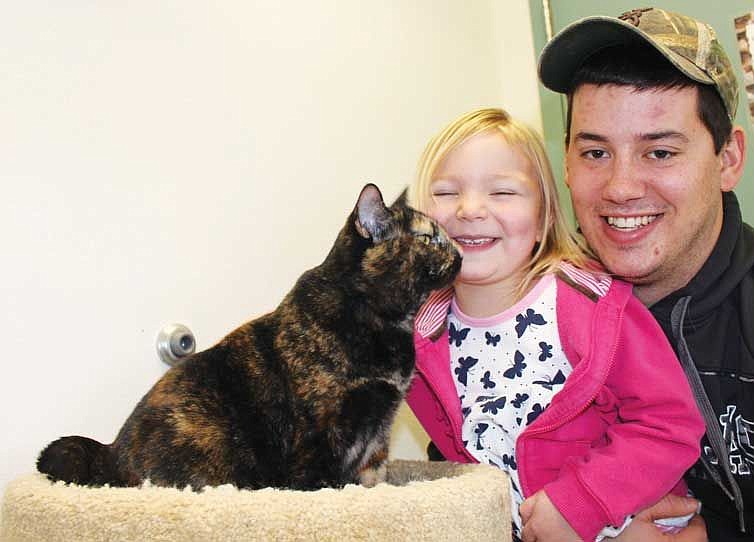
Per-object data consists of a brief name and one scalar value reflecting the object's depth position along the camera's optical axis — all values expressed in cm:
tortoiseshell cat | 95
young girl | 114
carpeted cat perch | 75
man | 128
